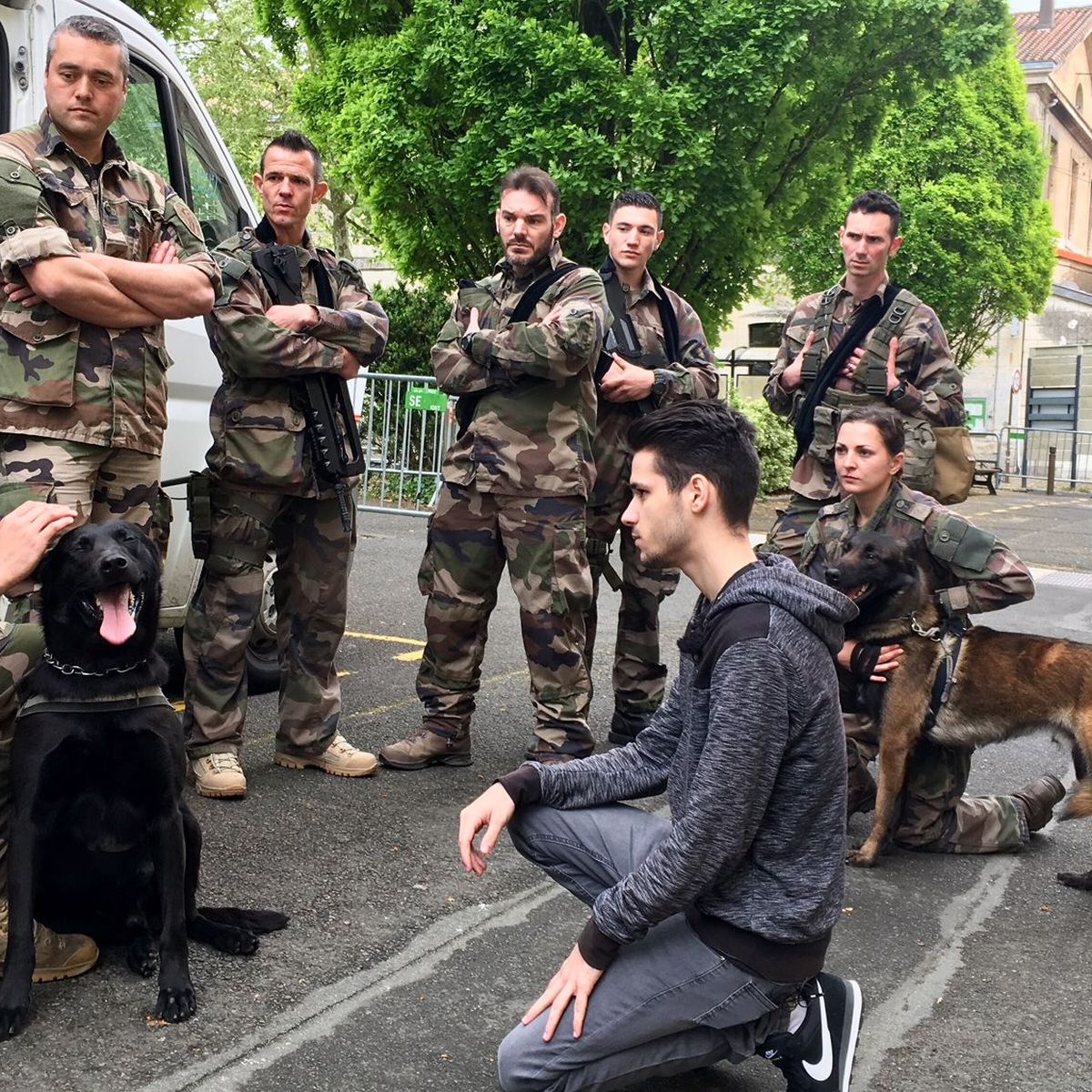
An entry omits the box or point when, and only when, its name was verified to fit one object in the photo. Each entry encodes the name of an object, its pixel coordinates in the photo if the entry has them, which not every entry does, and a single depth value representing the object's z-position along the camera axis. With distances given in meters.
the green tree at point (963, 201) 25.02
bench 24.48
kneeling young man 2.44
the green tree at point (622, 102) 11.89
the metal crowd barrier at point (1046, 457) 26.88
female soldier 4.32
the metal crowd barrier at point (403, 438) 13.06
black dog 2.90
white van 4.88
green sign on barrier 13.03
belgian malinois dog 4.26
